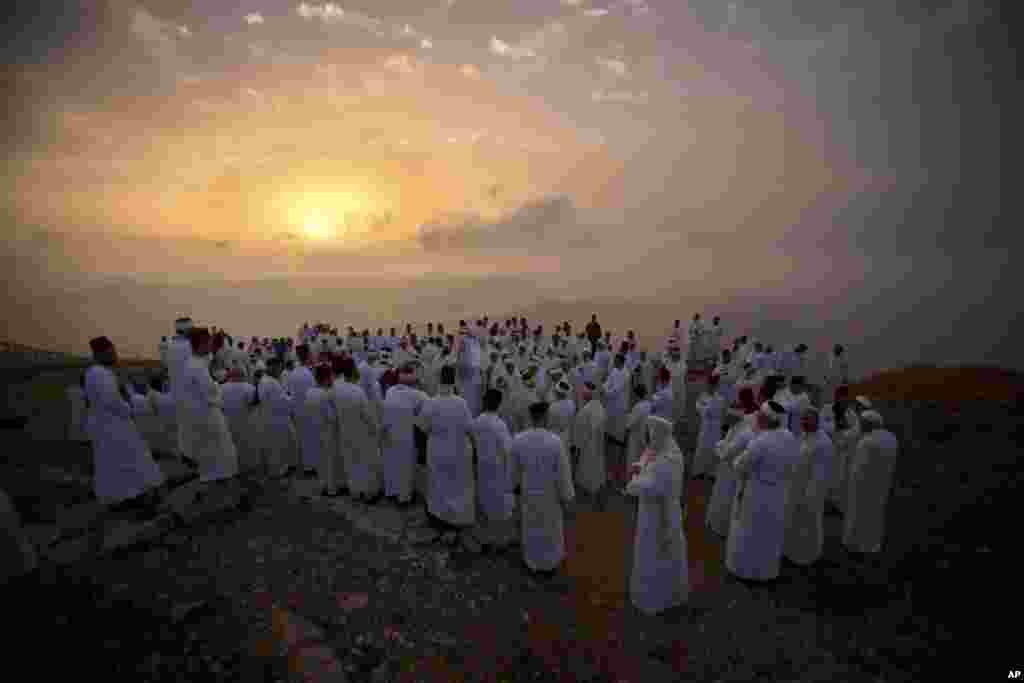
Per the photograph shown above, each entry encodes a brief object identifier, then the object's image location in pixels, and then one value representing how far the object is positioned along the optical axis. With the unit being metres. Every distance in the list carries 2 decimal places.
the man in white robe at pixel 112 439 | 6.76
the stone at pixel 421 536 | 6.66
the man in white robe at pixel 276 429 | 8.75
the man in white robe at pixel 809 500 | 6.80
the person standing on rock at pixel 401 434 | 7.48
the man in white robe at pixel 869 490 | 7.36
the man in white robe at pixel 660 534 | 5.38
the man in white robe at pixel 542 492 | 5.93
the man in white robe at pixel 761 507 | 5.98
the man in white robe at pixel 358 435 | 7.69
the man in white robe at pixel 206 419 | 7.45
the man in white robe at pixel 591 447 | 9.65
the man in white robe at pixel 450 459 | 6.84
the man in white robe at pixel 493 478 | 6.65
